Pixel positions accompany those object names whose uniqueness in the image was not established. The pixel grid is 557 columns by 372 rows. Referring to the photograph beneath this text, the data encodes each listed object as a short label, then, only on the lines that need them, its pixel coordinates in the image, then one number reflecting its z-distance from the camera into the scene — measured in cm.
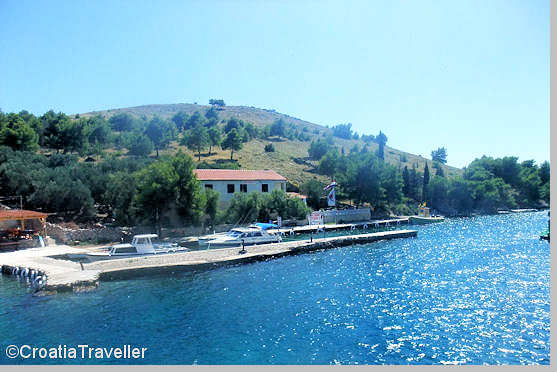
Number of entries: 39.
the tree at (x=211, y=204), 4072
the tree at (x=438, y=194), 7925
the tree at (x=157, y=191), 3647
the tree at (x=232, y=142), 8550
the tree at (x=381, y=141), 10416
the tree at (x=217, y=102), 18200
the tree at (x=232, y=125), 11412
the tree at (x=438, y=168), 10266
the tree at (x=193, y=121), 11478
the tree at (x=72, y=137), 6969
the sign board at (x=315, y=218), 4959
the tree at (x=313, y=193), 6153
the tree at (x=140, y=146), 7425
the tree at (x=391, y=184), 6494
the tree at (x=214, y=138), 8912
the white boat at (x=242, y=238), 3397
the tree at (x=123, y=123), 9956
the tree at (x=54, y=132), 6900
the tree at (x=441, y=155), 13238
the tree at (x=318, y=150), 9506
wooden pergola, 3148
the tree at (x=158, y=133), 8231
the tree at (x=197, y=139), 8119
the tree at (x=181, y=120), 11562
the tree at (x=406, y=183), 8138
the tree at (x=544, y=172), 10118
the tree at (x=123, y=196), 3866
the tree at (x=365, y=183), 6288
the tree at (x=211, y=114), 13875
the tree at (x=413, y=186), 8188
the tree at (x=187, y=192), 3734
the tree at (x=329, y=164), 7819
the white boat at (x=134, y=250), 2705
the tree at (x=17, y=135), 5716
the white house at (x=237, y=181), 4997
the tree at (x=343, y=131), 14850
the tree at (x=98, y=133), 7904
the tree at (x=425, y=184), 8075
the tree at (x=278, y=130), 12262
